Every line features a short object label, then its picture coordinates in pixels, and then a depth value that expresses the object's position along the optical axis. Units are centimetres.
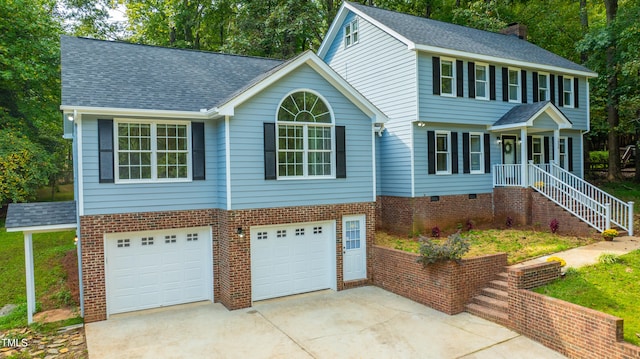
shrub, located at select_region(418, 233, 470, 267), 948
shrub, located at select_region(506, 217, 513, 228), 1581
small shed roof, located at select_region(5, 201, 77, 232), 913
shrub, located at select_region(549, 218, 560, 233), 1434
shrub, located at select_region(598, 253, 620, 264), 991
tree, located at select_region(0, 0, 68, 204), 1736
